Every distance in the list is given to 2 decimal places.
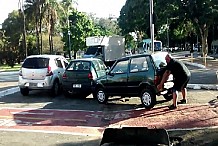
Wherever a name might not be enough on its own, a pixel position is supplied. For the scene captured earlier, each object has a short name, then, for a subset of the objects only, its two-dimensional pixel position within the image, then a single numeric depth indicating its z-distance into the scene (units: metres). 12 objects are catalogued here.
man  11.34
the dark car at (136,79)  11.71
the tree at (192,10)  38.00
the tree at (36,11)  48.44
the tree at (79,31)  62.59
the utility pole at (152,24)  20.48
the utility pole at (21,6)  46.42
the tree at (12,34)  65.31
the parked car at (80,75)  14.89
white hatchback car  15.80
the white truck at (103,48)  35.06
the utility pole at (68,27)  57.77
